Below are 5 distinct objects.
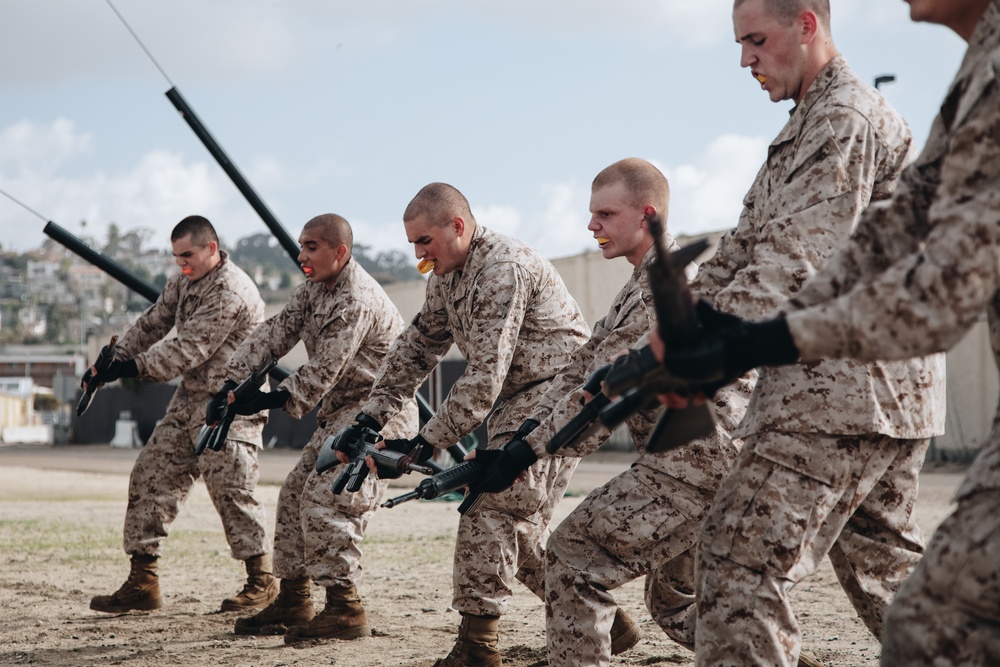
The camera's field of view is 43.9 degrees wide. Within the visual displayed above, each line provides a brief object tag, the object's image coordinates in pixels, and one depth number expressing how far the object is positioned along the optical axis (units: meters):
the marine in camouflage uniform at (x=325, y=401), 6.46
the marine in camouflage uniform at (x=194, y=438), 7.62
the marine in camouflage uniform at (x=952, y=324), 2.25
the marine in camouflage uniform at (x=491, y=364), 5.27
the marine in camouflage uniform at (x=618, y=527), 4.12
